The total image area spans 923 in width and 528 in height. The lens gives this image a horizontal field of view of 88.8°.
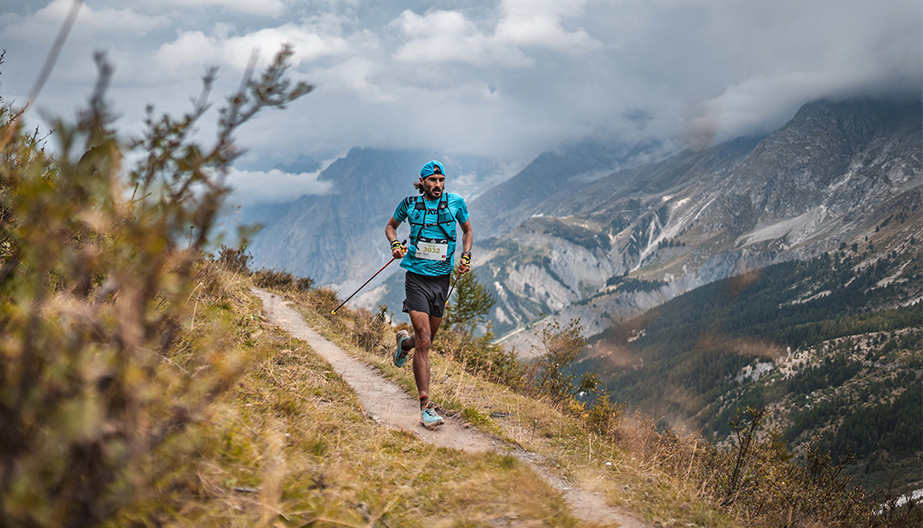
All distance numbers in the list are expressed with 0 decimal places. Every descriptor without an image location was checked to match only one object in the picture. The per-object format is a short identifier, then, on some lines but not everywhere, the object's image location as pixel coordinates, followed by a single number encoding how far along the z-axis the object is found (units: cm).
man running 689
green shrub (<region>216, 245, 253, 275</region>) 1557
